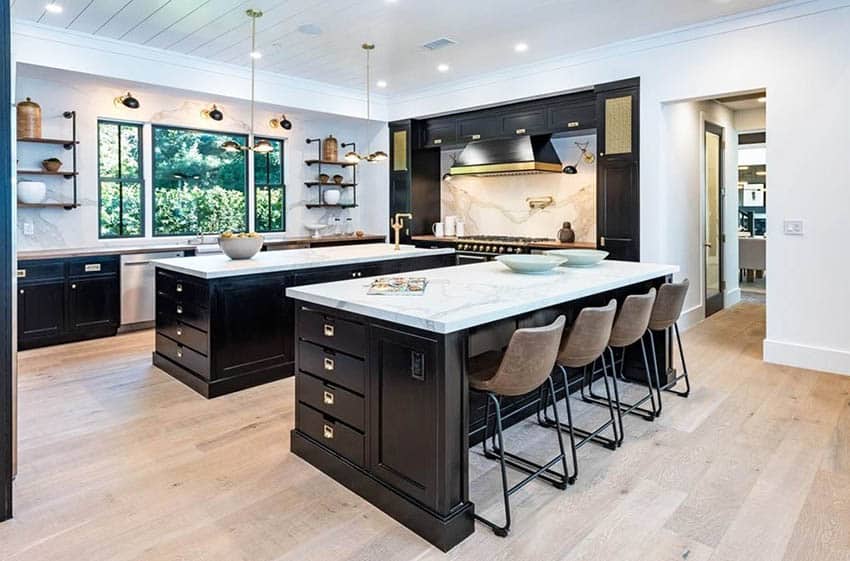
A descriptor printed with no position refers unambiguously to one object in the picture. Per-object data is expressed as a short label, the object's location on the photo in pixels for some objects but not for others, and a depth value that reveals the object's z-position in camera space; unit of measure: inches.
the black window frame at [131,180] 240.1
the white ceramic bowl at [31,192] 212.1
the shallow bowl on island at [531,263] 133.6
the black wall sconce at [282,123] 292.4
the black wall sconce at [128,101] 232.2
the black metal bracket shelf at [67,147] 213.6
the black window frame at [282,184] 298.5
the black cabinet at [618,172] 214.5
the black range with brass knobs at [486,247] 258.7
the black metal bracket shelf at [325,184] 310.1
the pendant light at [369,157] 213.5
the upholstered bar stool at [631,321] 122.6
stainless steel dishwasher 228.5
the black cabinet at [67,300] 201.3
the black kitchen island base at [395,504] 84.4
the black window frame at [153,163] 254.2
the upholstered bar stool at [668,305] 139.0
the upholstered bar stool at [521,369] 88.2
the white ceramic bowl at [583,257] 148.1
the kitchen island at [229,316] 152.4
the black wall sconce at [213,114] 265.0
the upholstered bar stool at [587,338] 105.4
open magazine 110.2
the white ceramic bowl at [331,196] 313.6
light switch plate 176.2
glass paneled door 253.1
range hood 258.4
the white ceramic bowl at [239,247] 172.4
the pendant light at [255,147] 175.5
